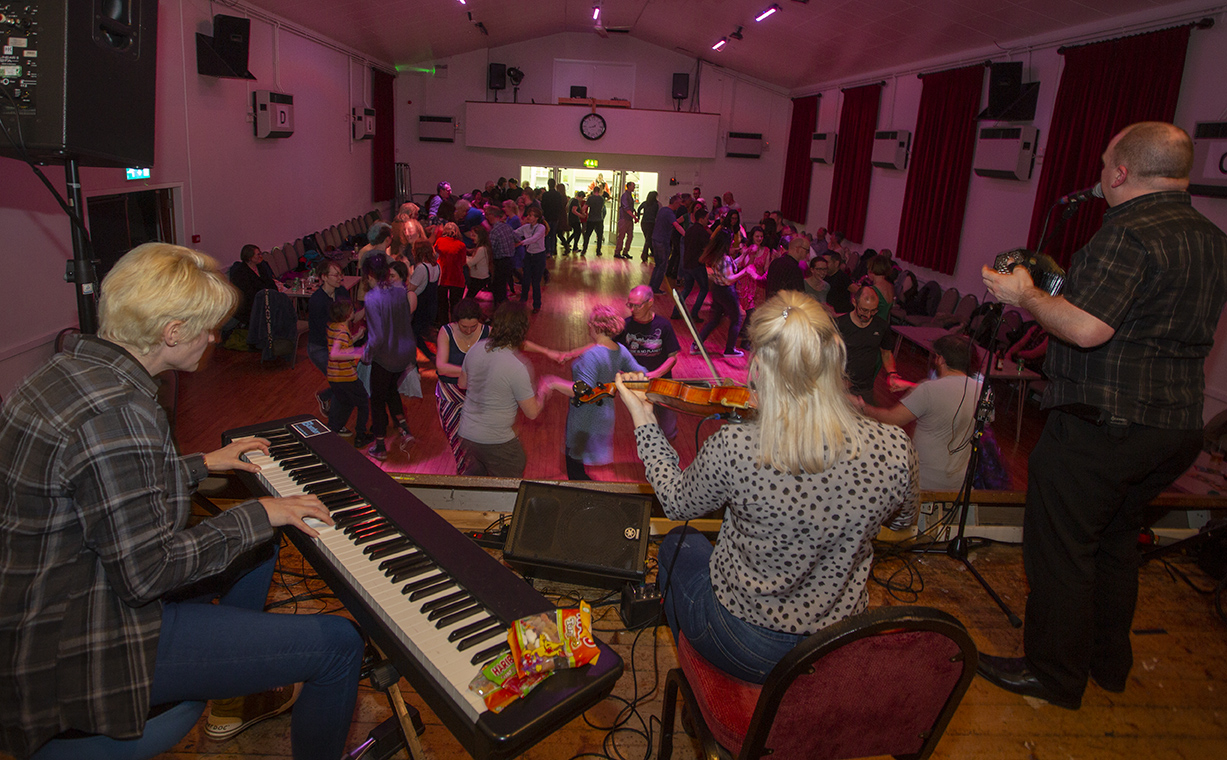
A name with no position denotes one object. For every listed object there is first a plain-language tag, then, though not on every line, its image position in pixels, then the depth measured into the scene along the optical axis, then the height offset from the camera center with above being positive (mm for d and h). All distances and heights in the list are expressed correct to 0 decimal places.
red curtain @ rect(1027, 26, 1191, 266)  6137 +1297
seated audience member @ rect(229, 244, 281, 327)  6688 -836
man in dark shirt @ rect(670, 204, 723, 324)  8984 -551
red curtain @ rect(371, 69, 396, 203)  14422 +1072
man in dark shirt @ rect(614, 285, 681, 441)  4570 -776
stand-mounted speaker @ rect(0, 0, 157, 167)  2045 +285
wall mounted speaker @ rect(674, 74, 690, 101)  16391 +2965
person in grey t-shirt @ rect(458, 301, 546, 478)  3512 -935
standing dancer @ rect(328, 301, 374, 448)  4574 -1156
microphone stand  2723 -976
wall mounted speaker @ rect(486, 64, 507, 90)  15906 +2767
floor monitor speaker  2541 -1174
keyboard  1344 -873
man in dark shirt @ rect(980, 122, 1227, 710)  1941 -413
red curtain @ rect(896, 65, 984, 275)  9281 +883
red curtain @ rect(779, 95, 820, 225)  15414 +1404
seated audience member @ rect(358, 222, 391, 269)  7512 -422
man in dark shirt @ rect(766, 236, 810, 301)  7031 -500
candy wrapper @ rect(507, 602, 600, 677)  1379 -845
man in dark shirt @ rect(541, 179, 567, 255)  13336 -23
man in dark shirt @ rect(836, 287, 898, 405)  4770 -744
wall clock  16234 +1876
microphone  2330 +167
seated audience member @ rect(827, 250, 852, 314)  7293 -681
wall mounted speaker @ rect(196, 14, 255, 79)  7055 +1336
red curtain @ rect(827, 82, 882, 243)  12344 +1164
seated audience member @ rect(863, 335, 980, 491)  3318 -861
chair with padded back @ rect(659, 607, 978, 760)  1325 -917
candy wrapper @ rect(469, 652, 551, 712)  1322 -897
